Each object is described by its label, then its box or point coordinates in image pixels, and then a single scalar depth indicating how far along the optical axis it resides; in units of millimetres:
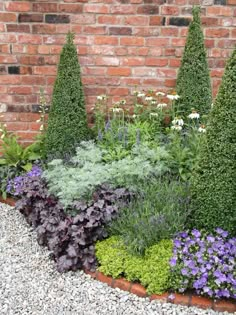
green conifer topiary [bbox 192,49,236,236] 2957
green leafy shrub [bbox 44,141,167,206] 3432
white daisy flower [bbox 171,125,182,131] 3914
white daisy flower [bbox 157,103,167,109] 4254
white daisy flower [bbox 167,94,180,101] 4156
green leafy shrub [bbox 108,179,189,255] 3119
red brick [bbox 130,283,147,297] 2885
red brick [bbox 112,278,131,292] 2953
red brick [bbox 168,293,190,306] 2810
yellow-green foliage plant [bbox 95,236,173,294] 2867
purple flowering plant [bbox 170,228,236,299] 2760
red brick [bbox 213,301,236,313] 2770
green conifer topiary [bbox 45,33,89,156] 4145
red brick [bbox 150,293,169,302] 2832
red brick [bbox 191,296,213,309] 2783
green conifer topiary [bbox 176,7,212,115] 4191
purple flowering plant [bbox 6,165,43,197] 3943
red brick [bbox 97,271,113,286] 3029
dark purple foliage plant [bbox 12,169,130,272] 3170
